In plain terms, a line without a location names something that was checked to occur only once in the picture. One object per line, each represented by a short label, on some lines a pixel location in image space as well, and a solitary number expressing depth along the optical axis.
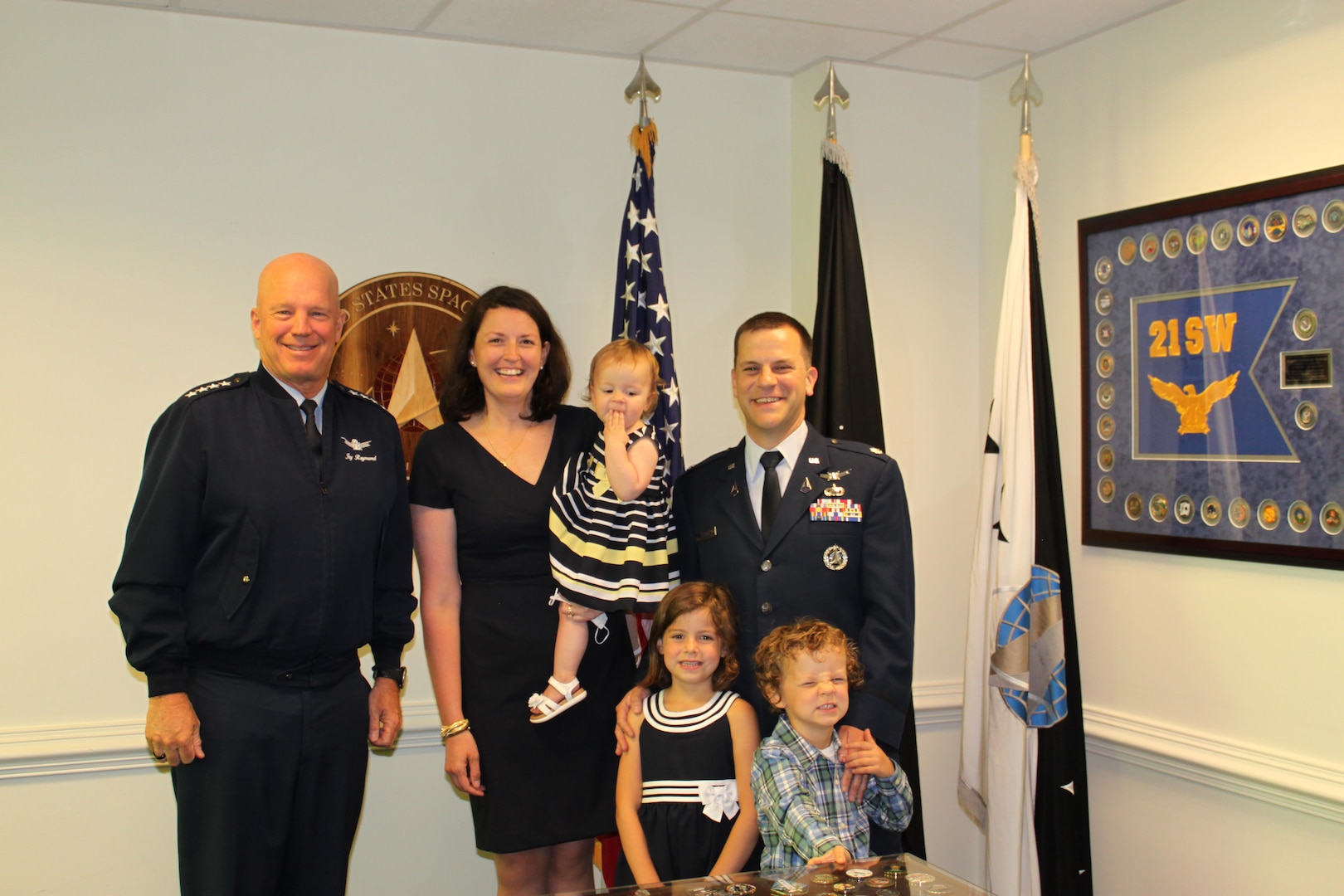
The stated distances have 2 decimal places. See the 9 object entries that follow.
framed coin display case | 2.88
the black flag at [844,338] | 3.56
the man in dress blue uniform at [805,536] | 2.49
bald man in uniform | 2.28
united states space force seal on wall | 3.54
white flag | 3.33
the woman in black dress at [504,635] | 2.66
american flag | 3.50
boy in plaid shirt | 2.31
